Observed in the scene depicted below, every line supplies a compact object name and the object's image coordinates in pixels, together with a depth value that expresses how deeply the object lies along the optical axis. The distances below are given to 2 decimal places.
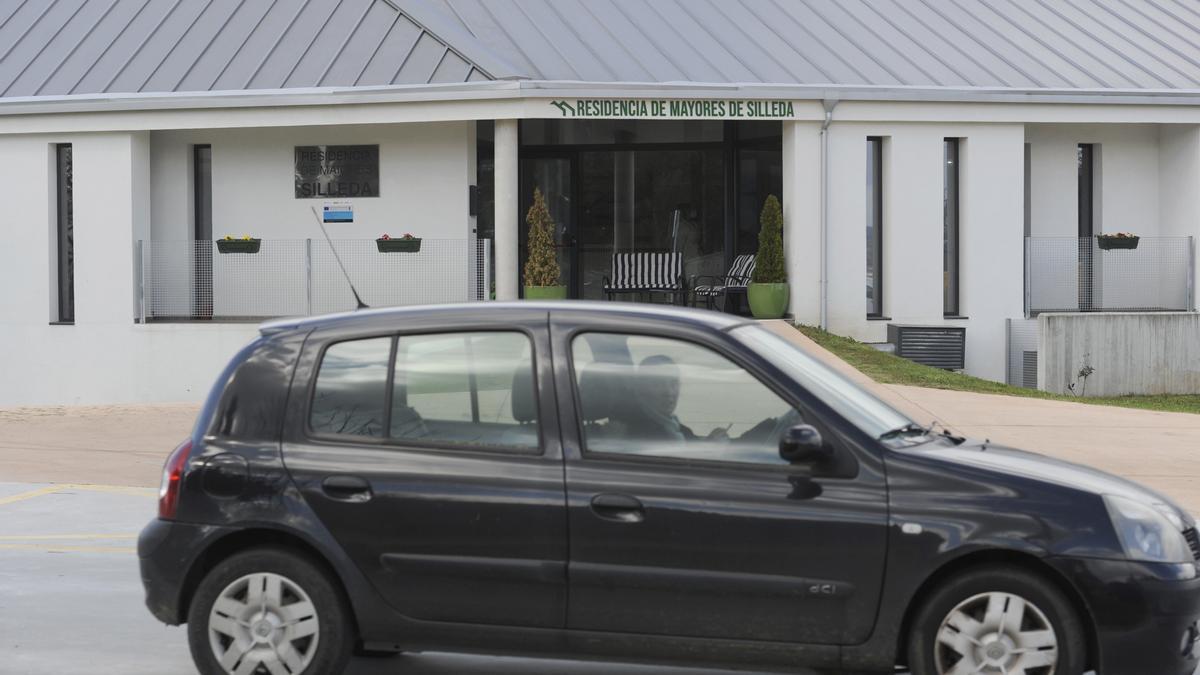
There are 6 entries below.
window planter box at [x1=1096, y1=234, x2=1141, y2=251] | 22.14
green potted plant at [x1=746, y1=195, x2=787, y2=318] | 20.75
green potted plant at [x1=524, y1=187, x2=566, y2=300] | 20.31
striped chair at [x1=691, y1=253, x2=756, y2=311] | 21.69
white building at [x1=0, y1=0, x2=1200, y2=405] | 20.34
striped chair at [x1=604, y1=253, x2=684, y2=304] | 22.86
